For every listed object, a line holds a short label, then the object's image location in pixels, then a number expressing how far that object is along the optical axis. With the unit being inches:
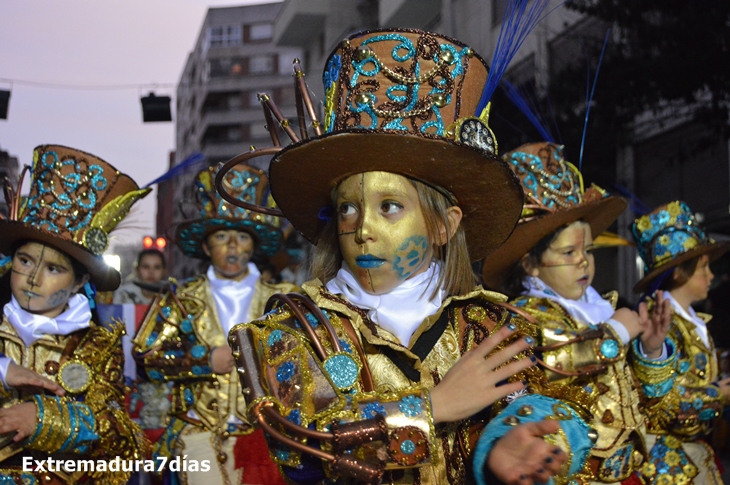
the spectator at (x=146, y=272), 346.3
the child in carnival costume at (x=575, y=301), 170.4
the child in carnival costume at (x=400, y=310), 97.3
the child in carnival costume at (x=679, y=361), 202.7
